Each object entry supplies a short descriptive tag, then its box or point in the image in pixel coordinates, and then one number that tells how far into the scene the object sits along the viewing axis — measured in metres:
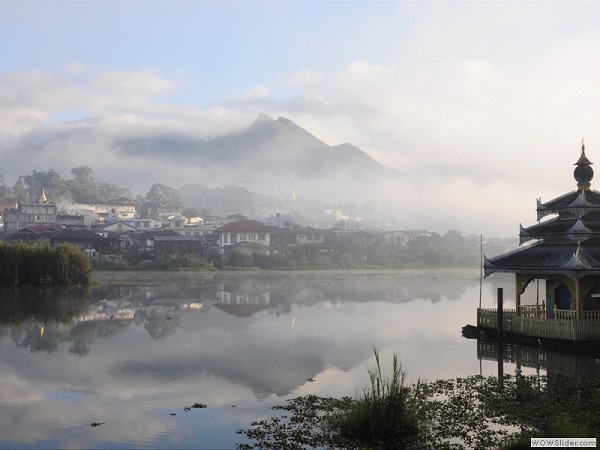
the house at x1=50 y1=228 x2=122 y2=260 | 86.62
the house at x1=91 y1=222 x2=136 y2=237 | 104.44
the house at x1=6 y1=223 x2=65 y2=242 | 90.45
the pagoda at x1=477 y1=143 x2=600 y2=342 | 24.91
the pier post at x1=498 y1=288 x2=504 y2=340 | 26.41
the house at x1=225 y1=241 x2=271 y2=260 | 88.88
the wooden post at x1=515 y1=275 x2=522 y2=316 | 28.84
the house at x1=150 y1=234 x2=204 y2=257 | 87.56
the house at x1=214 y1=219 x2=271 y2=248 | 99.06
